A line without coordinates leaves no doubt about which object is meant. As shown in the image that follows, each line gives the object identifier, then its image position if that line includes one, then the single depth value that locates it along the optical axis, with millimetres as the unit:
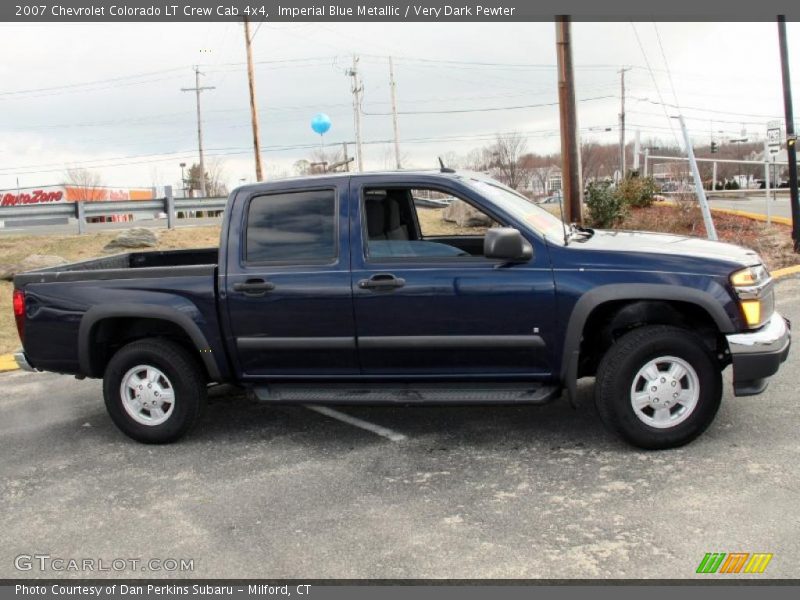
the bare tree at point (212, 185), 83312
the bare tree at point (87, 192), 56253
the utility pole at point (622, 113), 61281
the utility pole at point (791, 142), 12430
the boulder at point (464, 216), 12944
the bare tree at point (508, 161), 38341
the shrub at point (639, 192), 19766
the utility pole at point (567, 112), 11703
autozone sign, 53625
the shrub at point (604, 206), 16406
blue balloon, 23875
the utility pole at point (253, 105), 29578
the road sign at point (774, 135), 13836
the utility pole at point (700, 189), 12188
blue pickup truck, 4352
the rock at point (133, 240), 13625
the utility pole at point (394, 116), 51412
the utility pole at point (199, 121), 60194
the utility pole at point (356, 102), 48469
